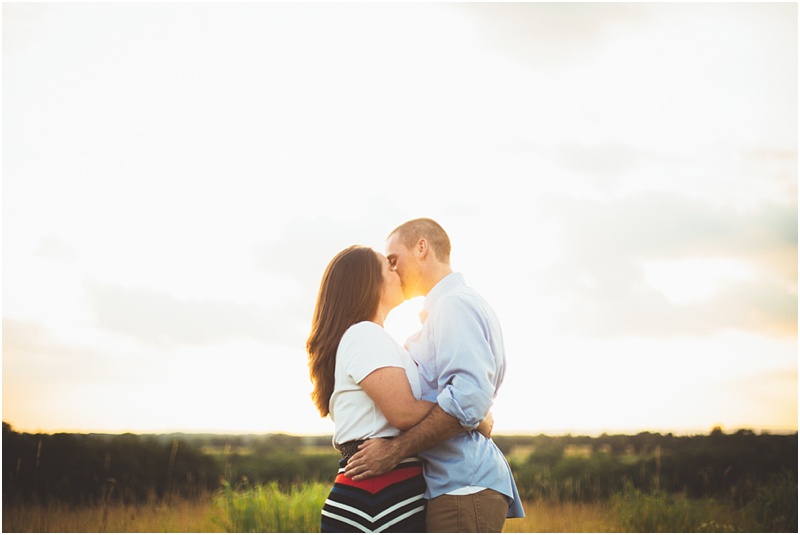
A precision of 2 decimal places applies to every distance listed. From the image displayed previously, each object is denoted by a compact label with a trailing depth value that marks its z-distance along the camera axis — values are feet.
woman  9.66
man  9.76
